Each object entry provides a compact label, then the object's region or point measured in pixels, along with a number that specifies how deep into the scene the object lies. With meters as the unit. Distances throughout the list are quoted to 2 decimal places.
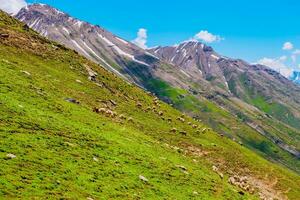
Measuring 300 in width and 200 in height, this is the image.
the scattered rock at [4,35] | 80.99
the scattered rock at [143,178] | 45.19
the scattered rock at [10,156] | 36.16
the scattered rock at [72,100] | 65.29
